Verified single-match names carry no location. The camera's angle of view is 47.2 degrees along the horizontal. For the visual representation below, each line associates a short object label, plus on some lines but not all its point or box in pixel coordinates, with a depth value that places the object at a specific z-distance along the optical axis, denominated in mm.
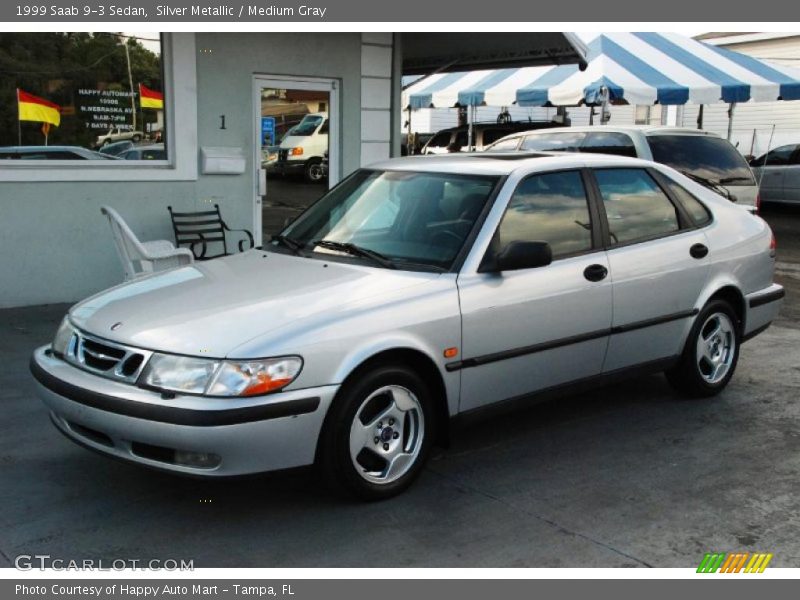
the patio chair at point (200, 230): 9070
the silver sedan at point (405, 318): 3875
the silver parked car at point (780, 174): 19500
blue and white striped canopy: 14367
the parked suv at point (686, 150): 10555
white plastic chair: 7569
